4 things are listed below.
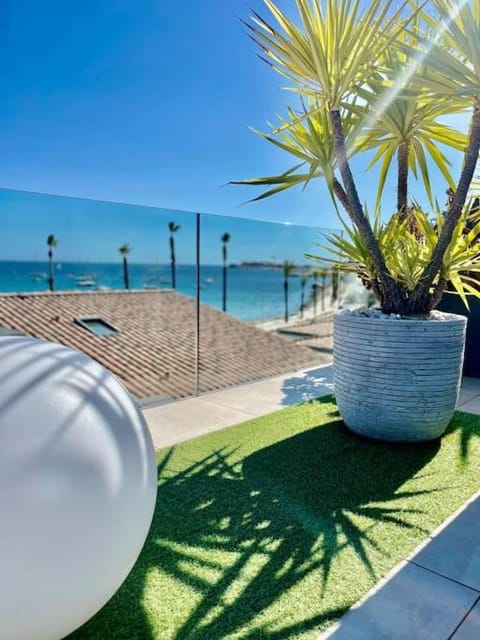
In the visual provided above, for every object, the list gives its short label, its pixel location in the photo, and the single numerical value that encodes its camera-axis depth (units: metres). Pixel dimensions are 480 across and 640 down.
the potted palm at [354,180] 2.66
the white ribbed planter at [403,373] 2.75
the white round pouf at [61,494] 1.01
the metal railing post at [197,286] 4.16
